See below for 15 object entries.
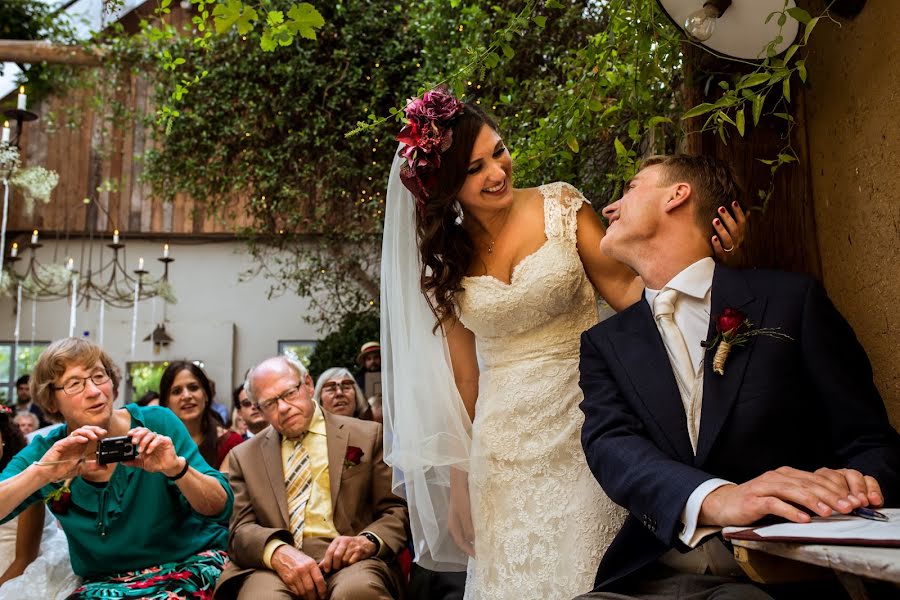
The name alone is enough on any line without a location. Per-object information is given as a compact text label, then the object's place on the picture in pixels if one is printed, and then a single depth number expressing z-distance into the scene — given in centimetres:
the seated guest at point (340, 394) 557
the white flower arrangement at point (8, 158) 628
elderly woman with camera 302
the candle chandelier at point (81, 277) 998
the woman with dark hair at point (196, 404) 480
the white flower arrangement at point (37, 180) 921
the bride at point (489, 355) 236
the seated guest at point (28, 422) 752
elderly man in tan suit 310
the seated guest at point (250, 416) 548
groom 159
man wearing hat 684
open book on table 109
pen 130
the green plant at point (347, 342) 834
